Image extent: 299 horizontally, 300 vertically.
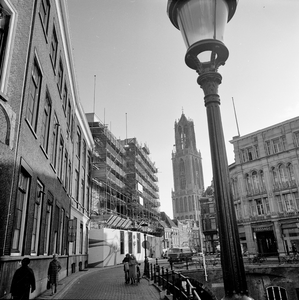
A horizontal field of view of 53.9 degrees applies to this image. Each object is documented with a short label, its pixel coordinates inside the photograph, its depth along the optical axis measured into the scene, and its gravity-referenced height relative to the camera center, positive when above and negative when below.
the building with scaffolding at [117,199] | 28.97 +7.66
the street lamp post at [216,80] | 2.78 +1.95
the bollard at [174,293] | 8.55 -1.06
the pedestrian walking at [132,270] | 13.75 -0.59
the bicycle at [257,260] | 25.83 -0.77
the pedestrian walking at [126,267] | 14.20 -0.46
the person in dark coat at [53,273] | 10.52 -0.42
